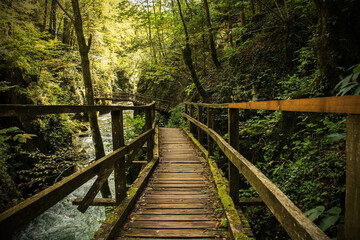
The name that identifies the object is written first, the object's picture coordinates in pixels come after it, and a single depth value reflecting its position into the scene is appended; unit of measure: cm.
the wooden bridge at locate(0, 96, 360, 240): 80
